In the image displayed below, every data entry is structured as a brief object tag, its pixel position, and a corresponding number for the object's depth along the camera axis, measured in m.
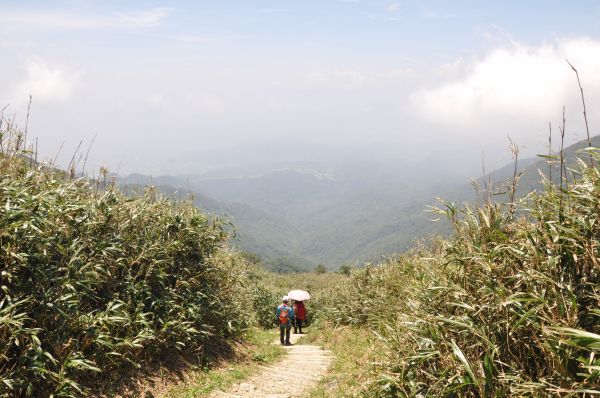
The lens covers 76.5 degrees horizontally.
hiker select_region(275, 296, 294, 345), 15.34
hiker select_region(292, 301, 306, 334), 20.28
